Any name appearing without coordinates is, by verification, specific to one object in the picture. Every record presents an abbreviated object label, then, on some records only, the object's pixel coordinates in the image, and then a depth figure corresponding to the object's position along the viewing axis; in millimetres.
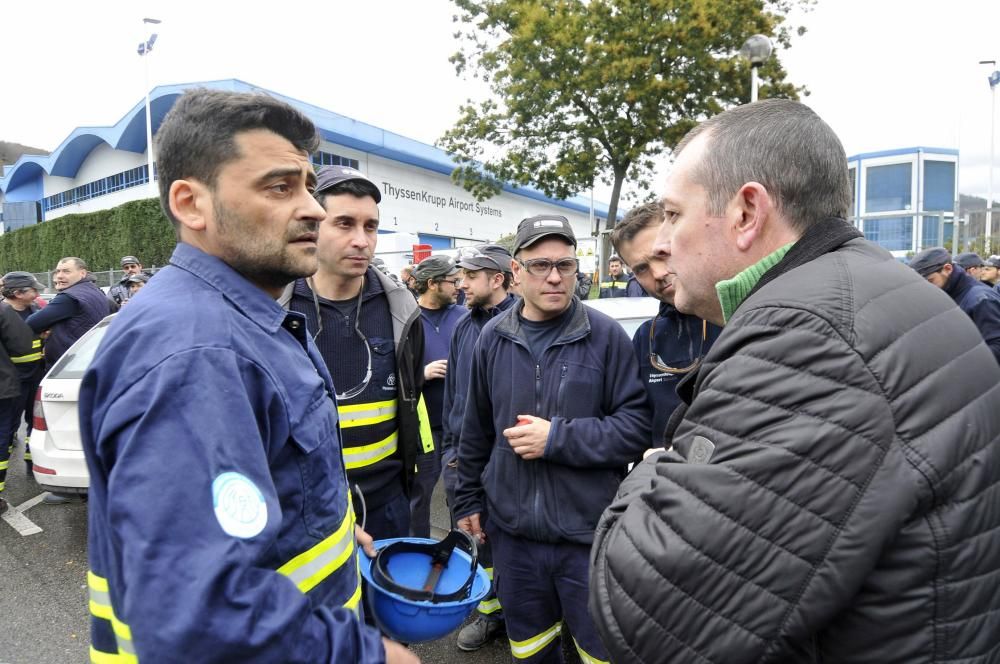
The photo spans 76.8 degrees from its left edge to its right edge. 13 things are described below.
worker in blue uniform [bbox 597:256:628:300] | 12664
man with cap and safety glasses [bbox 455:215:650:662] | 2512
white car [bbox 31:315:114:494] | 4984
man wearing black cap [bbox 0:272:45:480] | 6508
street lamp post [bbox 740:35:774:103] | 9633
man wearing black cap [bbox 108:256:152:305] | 10281
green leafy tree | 17359
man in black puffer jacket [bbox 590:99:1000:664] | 969
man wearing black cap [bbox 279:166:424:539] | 2744
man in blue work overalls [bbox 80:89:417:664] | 1004
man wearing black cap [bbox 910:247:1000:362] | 5301
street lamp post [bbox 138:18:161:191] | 24453
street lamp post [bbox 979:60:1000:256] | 23922
